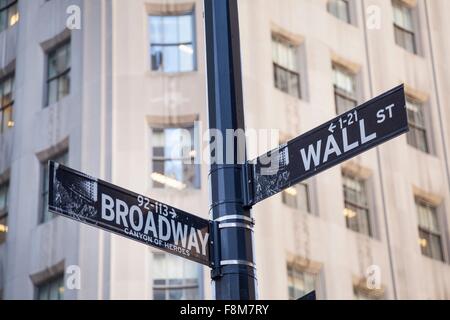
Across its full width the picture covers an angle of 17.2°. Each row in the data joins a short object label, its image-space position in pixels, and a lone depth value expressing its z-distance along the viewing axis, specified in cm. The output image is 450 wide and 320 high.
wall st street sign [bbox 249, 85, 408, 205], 1087
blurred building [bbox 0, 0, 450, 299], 2959
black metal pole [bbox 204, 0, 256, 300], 1106
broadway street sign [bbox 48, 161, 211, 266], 1078
